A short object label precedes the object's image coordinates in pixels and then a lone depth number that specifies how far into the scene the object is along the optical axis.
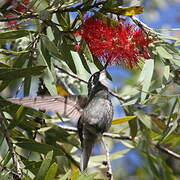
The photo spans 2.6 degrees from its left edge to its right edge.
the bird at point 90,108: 3.43
